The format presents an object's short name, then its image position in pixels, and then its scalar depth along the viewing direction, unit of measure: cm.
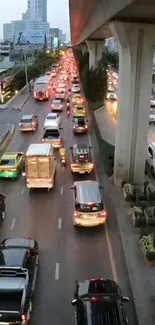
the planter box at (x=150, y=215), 1830
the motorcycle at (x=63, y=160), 2907
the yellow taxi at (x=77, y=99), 5361
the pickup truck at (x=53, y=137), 3266
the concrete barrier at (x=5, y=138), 3314
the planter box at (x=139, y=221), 1847
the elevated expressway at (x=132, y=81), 2141
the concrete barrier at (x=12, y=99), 5494
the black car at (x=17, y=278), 1152
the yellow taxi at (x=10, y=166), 2583
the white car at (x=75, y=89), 6693
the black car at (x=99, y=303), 1101
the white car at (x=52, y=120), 3761
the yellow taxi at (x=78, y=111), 4571
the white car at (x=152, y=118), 4637
